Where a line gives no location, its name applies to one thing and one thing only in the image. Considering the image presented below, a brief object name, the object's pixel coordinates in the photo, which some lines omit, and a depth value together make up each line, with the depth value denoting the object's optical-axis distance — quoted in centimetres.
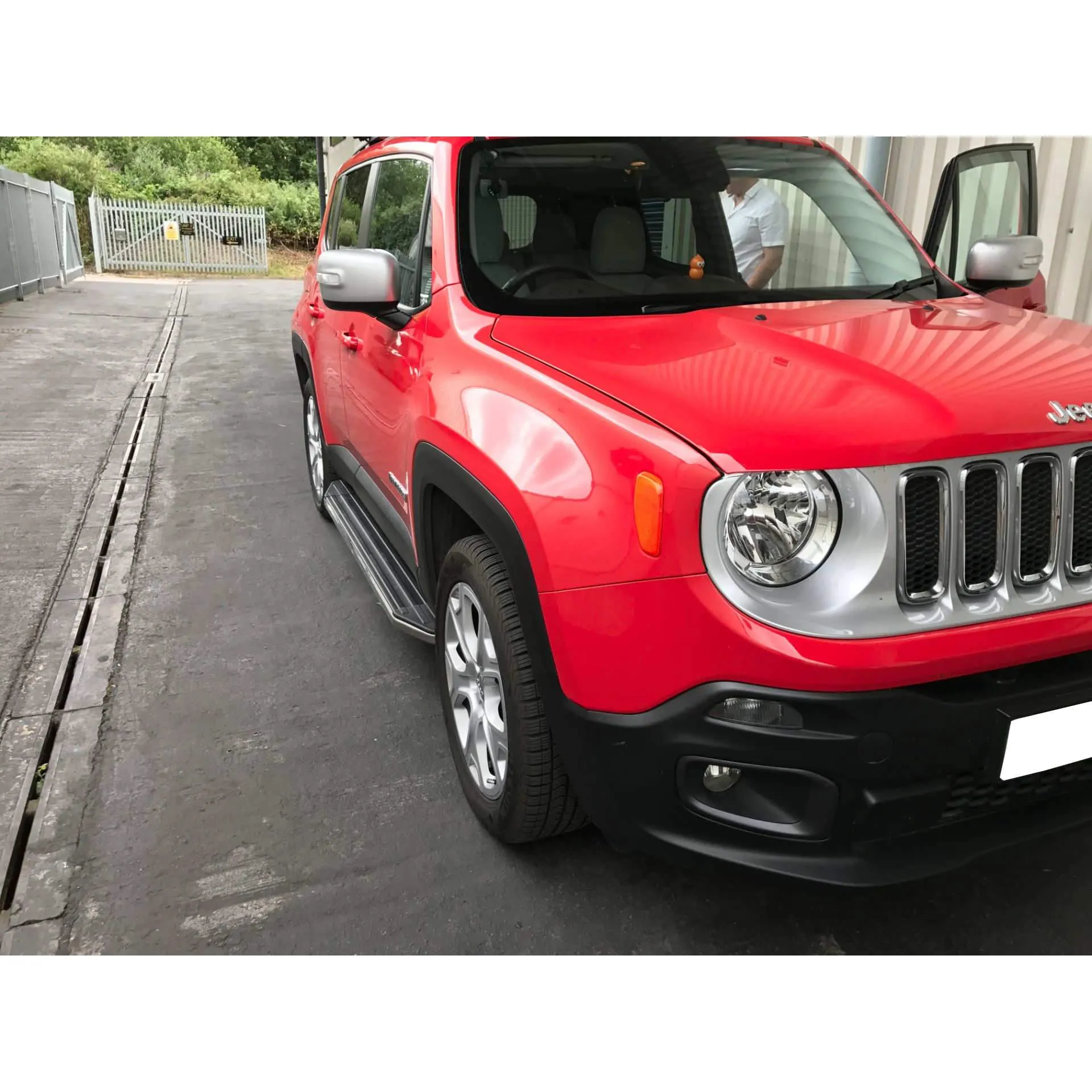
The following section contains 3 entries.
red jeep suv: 172
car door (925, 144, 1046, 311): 361
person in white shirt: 304
